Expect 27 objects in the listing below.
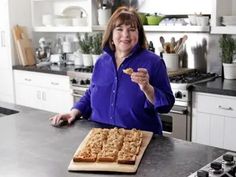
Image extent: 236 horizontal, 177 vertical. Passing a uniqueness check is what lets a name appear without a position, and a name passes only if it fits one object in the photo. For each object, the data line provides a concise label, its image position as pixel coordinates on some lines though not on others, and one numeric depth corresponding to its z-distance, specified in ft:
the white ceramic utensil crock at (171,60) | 11.69
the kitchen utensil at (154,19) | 12.20
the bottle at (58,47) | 15.74
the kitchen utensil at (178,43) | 11.85
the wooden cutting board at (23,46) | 14.79
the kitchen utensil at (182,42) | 11.86
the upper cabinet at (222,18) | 10.40
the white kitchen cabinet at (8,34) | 14.70
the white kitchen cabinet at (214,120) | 9.39
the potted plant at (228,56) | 10.80
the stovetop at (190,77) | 10.30
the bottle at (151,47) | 12.28
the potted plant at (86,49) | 14.01
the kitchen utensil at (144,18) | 12.37
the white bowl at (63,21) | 14.69
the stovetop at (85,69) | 12.76
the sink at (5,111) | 7.66
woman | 6.74
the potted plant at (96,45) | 13.61
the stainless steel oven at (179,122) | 10.09
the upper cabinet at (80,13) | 11.87
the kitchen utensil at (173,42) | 11.92
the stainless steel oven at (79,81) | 12.50
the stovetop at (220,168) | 4.05
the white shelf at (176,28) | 10.99
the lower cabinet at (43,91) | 13.41
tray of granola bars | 4.57
